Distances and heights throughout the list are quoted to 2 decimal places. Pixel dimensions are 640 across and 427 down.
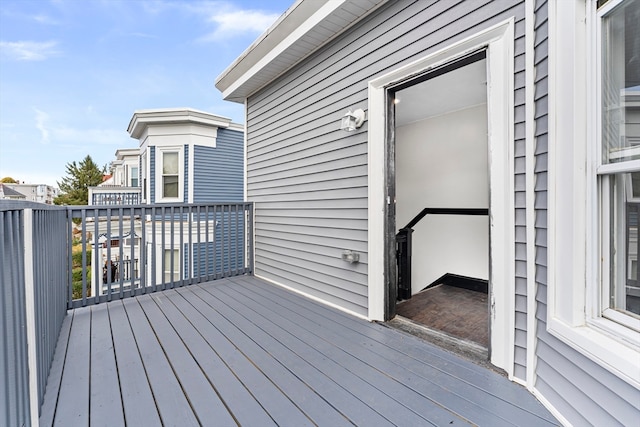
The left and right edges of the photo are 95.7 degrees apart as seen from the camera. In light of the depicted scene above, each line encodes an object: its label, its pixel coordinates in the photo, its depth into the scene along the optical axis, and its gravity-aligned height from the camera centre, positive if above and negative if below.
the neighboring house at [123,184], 10.34 +1.40
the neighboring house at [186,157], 7.95 +1.64
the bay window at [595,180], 1.09 +0.13
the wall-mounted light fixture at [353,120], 2.63 +0.85
